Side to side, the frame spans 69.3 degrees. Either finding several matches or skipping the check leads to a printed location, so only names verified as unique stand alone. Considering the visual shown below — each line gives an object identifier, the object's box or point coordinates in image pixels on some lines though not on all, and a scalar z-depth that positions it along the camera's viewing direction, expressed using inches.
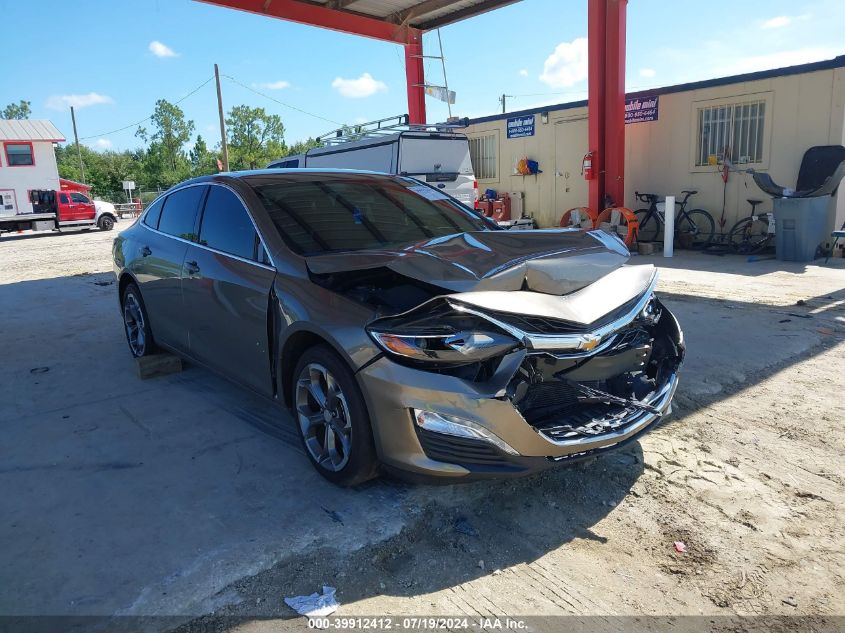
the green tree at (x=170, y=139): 2541.8
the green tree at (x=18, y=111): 3619.6
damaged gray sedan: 107.0
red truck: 1050.7
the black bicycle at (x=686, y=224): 520.4
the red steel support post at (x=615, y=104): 499.8
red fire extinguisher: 524.4
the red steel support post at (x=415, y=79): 664.4
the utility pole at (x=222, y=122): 1441.9
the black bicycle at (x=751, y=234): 472.0
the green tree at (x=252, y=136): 2613.2
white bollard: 493.0
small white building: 1365.7
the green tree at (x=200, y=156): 2623.0
